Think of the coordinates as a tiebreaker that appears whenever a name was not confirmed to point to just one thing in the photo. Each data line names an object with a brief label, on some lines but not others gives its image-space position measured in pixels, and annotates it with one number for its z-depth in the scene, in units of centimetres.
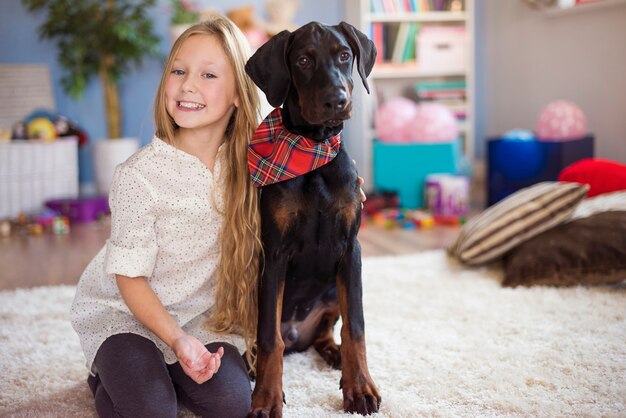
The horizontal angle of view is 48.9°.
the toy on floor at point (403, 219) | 401
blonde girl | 150
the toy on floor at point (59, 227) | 415
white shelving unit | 502
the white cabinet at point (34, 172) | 439
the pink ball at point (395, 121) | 458
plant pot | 481
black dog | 147
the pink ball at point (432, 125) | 442
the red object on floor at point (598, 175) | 297
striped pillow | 266
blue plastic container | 392
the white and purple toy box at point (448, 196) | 422
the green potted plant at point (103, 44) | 475
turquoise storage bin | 443
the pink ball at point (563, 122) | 393
